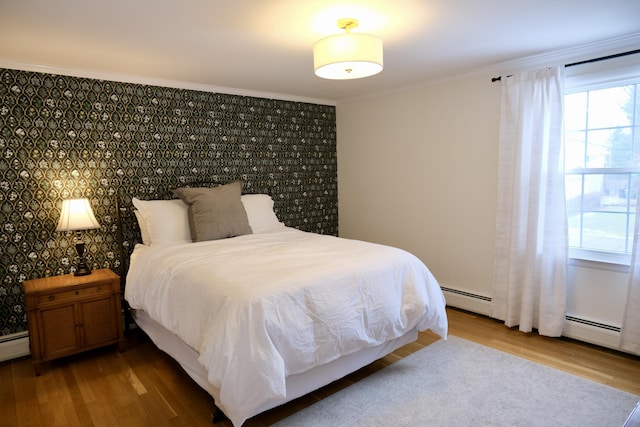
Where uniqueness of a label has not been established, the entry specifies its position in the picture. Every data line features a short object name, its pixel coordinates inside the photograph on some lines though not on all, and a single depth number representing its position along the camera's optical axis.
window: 2.78
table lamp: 2.83
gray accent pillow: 3.20
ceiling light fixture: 2.10
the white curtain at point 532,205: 2.99
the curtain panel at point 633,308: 2.65
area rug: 2.08
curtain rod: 2.65
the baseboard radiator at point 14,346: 2.89
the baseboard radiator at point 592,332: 2.84
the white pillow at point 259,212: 3.69
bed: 1.86
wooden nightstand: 2.65
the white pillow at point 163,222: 3.19
